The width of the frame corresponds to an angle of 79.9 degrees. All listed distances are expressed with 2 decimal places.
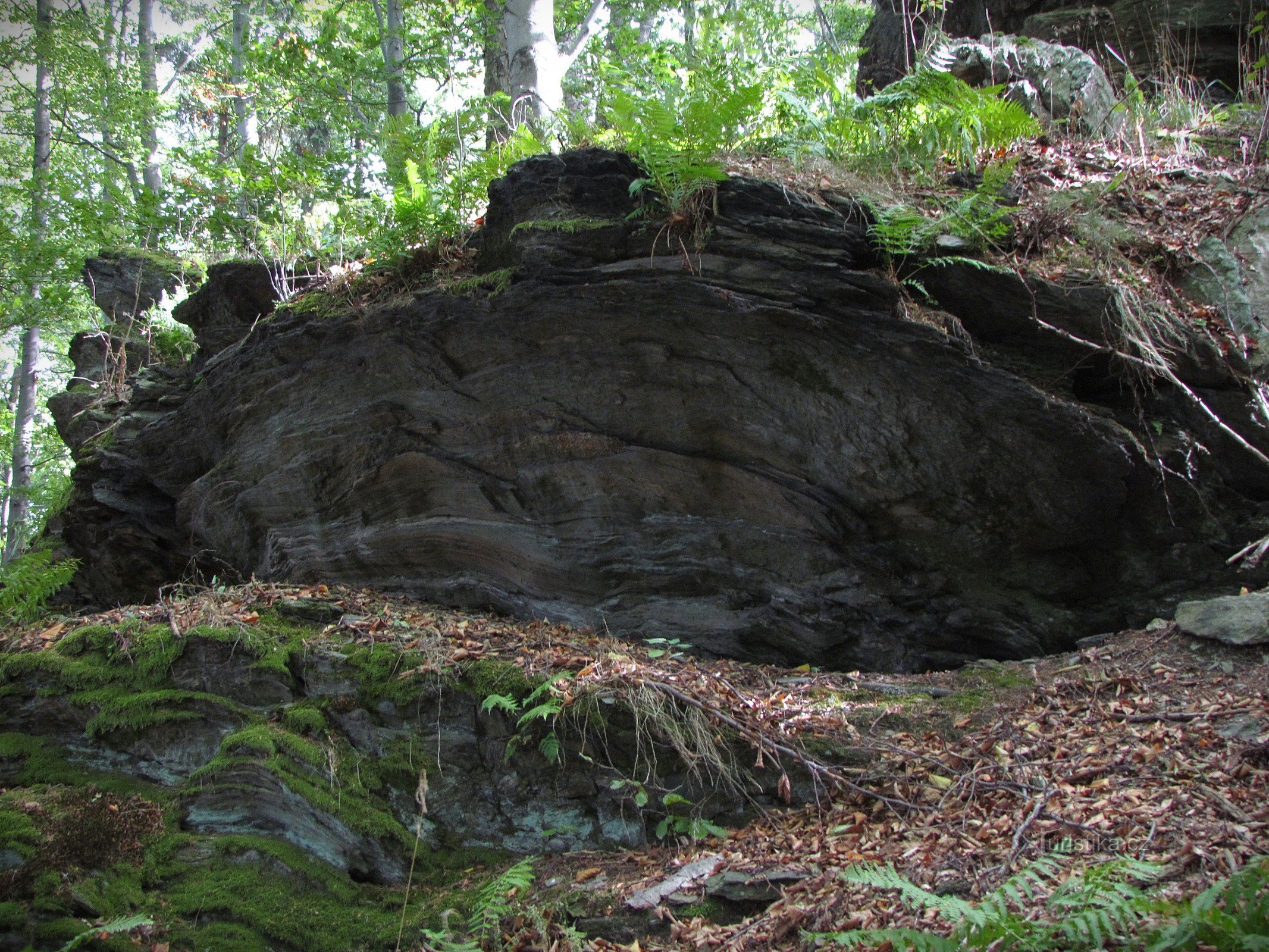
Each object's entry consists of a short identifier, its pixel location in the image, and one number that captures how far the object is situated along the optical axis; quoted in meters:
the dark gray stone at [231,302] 8.44
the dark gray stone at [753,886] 3.51
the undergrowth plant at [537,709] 4.36
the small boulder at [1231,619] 4.62
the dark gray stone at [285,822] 4.05
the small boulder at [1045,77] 8.25
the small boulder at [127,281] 10.94
